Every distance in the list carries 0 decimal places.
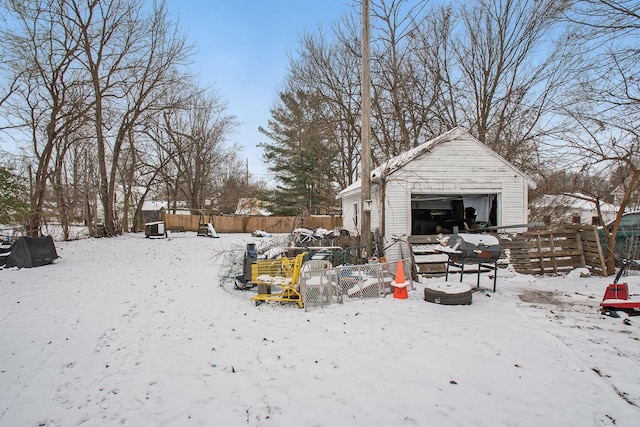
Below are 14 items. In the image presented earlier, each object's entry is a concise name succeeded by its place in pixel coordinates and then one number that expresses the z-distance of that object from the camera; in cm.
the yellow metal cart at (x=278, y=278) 574
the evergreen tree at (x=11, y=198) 962
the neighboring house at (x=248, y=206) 3972
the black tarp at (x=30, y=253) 960
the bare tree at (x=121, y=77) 1717
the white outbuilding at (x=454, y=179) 1095
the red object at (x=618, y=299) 471
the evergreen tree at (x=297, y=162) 2797
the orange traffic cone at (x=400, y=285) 598
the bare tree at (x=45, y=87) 1328
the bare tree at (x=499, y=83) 1675
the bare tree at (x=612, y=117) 530
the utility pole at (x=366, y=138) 873
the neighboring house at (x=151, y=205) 3988
